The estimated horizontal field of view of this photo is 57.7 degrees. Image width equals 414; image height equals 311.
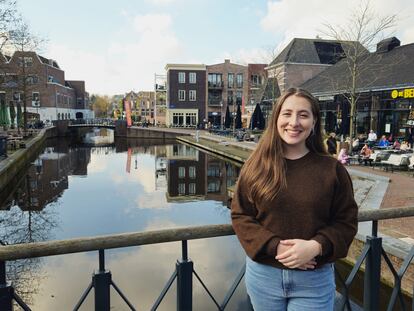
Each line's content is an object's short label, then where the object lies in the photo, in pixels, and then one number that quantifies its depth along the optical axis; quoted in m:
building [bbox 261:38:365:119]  37.25
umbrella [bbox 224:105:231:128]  42.53
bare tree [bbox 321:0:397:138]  18.80
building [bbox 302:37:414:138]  20.95
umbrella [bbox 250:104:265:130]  32.00
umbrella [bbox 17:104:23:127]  32.87
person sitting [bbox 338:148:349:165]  16.11
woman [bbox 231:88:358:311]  1.88
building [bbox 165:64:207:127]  59.31
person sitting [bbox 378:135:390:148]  19.47
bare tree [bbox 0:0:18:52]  20.73
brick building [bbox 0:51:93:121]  34.75
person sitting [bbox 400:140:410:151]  17.77
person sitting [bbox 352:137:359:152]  20.36
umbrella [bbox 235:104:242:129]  38.06
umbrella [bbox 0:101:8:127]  27.00
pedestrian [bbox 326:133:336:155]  14.07
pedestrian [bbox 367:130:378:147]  20.52
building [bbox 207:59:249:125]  61.16
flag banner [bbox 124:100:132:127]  56.59
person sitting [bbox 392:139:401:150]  18.67
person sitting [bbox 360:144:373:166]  16.98
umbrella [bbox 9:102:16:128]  31.22
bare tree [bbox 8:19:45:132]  24.01
